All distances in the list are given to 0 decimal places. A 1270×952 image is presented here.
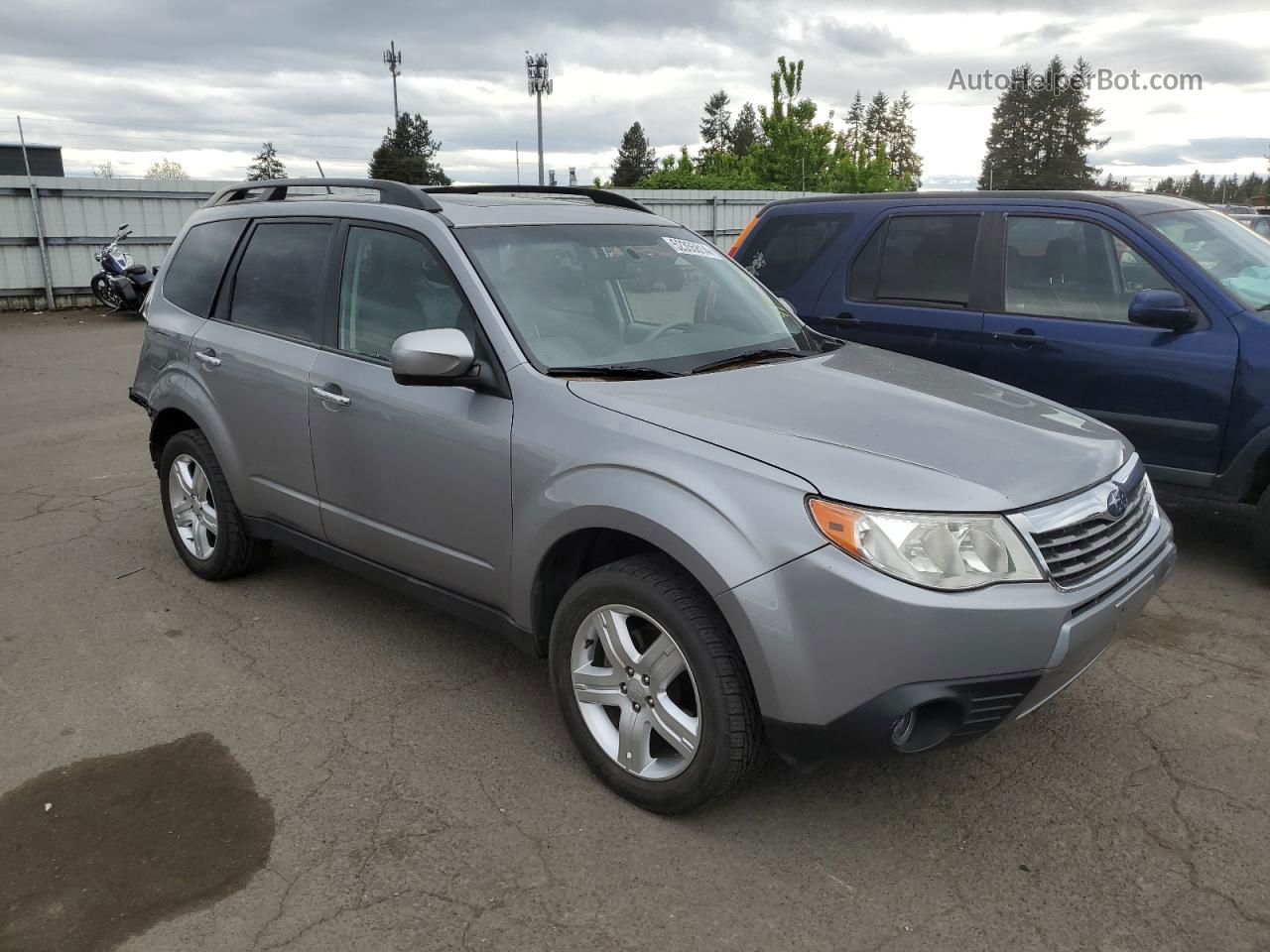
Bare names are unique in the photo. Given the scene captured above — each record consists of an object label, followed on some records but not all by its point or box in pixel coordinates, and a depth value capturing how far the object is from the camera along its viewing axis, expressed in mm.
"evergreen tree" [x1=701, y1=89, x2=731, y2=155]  108125
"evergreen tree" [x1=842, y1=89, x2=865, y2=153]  117000
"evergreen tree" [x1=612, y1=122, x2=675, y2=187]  91062
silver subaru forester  2535
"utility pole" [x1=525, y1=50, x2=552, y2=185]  47625
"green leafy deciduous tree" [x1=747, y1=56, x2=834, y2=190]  39531
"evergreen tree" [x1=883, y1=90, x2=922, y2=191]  109000
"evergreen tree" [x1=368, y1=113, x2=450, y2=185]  63750
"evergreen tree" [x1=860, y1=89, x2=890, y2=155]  113500
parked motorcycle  16156
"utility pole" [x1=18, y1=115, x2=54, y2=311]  16234
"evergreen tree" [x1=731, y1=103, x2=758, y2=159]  99938
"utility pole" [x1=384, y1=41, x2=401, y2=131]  62750
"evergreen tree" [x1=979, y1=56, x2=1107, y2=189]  89188
